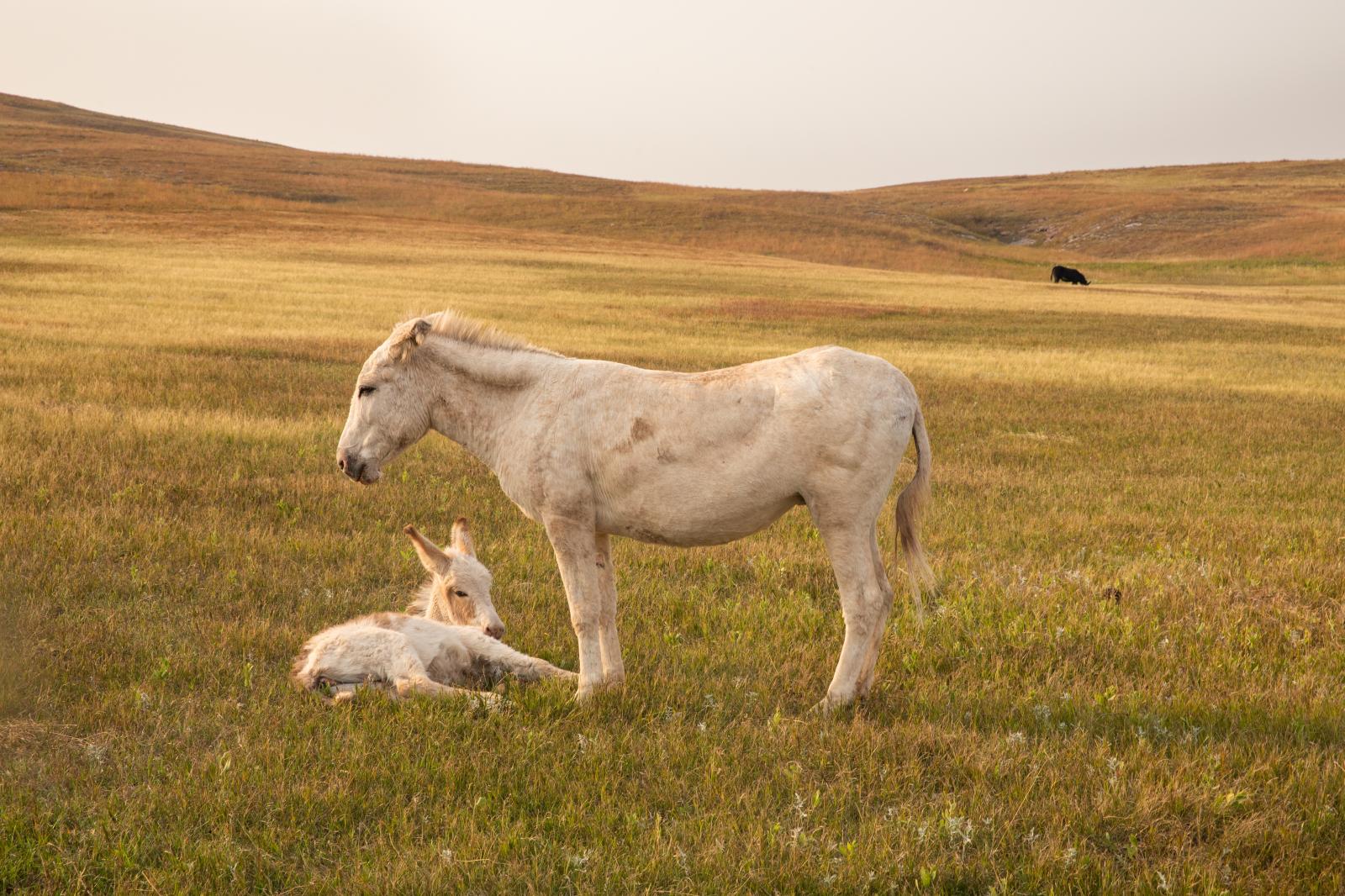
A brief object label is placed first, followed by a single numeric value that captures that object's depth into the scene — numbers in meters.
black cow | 68.00
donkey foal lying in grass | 6.36
